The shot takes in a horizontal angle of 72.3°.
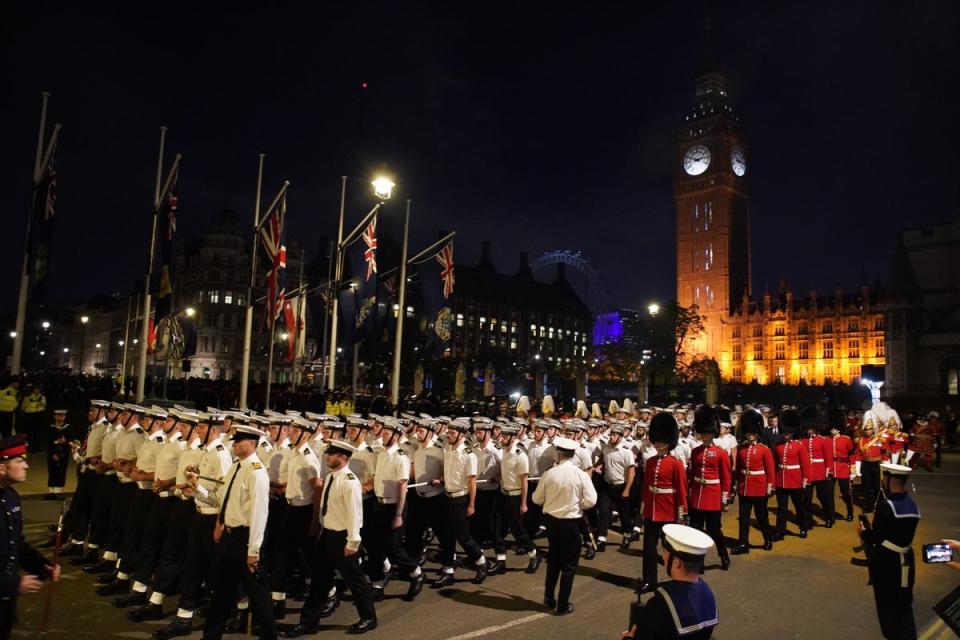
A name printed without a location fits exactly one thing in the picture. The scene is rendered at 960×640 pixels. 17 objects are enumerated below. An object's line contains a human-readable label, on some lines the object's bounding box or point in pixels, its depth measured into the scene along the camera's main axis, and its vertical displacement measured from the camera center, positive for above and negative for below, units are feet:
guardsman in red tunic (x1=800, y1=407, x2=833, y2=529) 49.06 -5.67
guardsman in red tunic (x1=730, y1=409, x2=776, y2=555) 40.16 -5.71
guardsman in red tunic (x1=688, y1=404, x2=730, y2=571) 35.19 -5.17
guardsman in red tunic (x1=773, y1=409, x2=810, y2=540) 44.34 -5.91
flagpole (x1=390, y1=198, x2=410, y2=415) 63.93 +3.65
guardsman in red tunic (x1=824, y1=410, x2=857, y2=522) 51.88 -5.03
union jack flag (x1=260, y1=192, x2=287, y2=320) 63.57 +11.83
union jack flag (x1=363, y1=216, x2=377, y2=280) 68.18 +13.23
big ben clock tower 390.01 +104.78
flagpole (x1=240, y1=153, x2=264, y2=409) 61.98 +5.65
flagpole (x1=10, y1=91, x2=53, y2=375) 56.03 +7.66
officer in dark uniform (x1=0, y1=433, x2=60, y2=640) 16.39 -4.66
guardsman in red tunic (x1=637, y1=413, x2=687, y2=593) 31.35 -4.98
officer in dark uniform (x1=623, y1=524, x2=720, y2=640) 13.44 -4.44
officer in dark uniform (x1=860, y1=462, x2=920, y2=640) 21.71 -5.59
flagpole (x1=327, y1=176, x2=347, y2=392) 66.59 +7.07
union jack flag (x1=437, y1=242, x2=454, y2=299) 67.46 +11.18
